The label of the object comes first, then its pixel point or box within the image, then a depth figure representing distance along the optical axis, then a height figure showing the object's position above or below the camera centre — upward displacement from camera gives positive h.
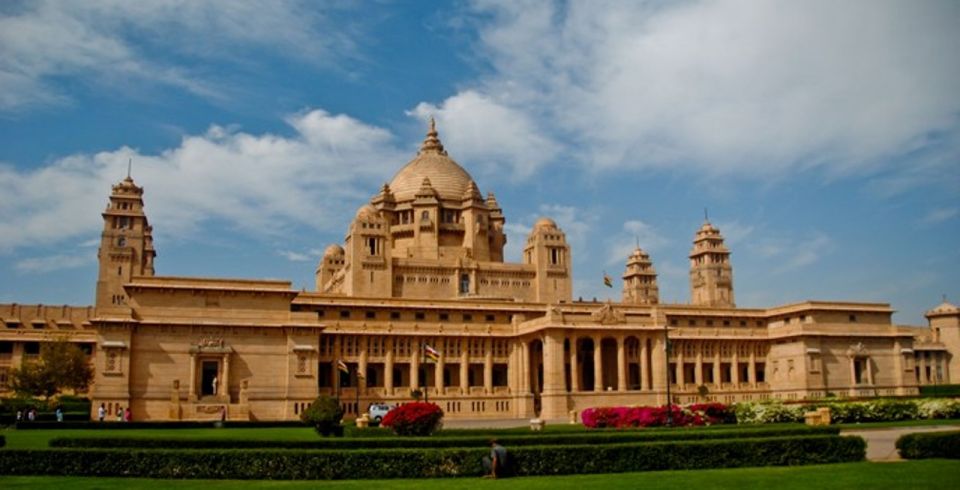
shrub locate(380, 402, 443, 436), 34.91 -1.90
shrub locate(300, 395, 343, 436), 39.84 -1.99
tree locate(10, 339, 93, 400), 68.69 +0.10
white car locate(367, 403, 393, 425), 56.36 -2.48
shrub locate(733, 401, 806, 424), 45.22 -2.19
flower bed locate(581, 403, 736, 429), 43.31 -2.26
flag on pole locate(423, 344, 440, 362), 62.12 +1.27
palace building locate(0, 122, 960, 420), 60.41 +3.00
